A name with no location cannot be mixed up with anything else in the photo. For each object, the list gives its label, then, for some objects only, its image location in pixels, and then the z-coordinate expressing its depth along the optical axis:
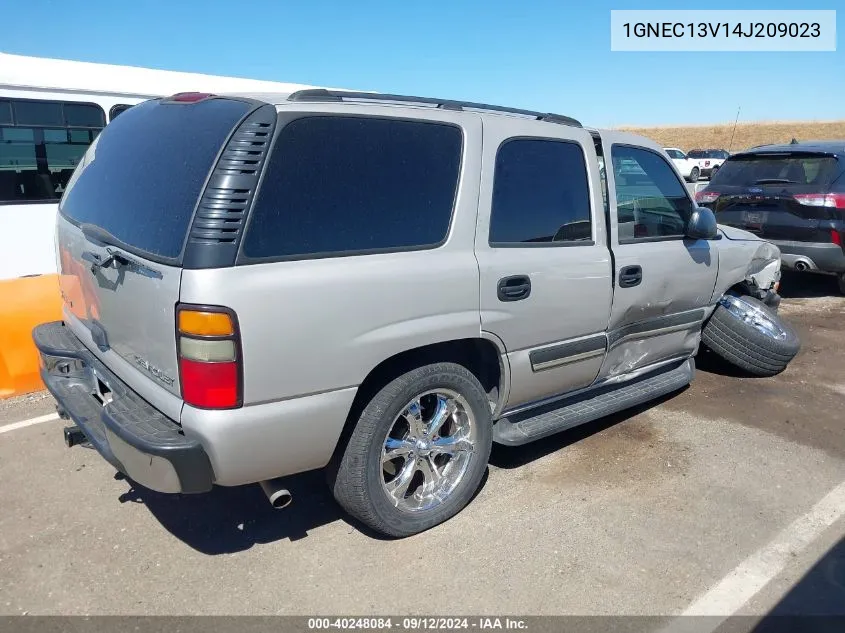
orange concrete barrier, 4.75
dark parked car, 7.41
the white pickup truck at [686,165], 30.36
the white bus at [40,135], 6.95
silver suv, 2.44
